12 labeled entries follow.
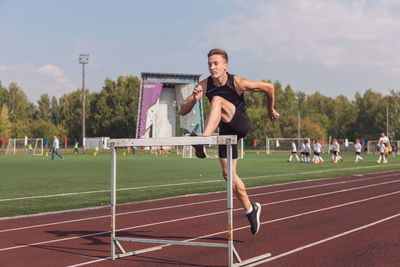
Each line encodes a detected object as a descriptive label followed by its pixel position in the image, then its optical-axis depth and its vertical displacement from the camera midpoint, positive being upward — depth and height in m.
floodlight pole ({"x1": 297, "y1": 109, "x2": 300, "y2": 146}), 84.82 +3.37
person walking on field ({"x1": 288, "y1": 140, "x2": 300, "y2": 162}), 35.03 -0.47
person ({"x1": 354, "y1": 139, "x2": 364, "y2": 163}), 34.19 -0.34
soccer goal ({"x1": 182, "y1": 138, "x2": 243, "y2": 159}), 43.97 -1.04
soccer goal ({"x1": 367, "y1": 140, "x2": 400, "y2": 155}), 63.69 -0.49
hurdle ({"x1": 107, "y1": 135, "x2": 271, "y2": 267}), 4.54 -0.18
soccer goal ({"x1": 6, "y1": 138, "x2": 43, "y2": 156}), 57.97 -0.80
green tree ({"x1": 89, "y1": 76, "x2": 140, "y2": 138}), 86.44 +5.46
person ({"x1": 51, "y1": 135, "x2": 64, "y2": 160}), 36.47 -0.40
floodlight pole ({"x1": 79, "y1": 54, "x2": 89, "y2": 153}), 66.31 +10.19
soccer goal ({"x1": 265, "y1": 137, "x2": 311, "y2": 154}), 73.39 -0.53
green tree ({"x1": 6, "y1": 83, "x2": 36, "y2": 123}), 87.62 +7.30
